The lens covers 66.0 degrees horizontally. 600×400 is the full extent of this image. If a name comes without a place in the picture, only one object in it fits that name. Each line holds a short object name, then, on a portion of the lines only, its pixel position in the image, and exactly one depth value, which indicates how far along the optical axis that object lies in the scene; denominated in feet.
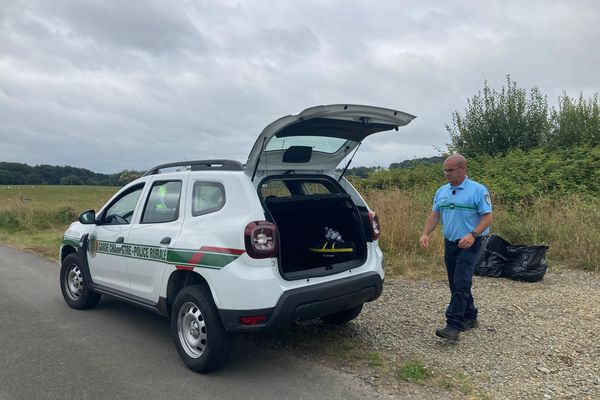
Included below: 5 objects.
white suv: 12.21
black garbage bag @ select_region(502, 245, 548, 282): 22.81
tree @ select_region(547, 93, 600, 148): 53.36
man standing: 14.75
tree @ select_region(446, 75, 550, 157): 57.52
